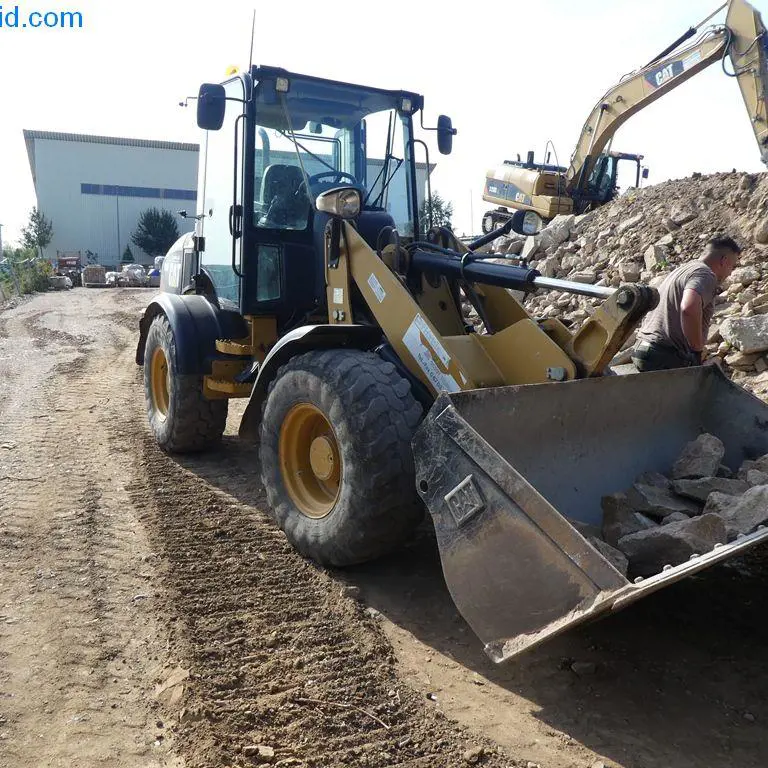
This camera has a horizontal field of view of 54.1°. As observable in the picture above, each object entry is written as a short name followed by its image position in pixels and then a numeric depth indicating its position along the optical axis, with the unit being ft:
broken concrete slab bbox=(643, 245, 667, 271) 30.91
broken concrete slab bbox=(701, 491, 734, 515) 10.86
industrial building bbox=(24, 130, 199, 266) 148.87
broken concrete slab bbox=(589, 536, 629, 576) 10.11
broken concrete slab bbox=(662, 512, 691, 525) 11.31
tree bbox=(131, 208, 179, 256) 145.79
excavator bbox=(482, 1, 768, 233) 30.27
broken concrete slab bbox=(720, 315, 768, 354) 22.59
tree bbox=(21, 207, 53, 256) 141.18
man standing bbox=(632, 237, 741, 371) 15.84
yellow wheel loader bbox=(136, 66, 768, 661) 9.38
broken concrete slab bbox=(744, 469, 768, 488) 11.91
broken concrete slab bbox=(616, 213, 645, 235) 36.55
